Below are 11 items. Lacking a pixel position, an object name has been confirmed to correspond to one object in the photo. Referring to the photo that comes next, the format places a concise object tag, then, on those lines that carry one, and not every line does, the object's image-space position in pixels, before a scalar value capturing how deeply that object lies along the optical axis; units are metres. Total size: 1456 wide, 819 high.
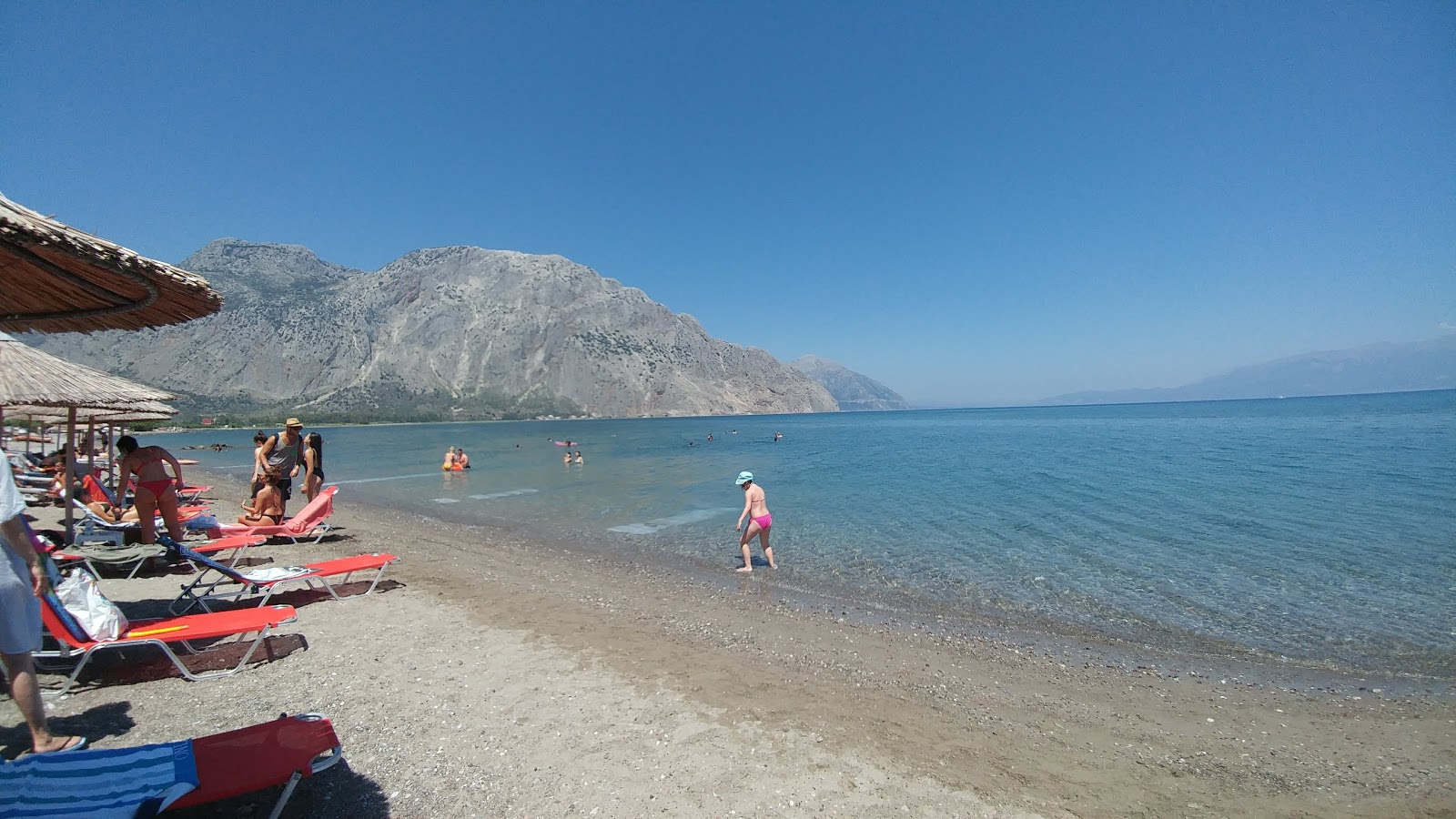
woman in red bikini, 8.23
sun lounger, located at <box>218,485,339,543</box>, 10.59
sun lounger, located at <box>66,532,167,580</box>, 6.91
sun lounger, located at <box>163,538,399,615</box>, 6.66
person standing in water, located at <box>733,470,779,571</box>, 10.34
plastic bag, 4.79
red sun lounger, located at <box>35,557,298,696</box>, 4.54
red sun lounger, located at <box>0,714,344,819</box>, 2.62
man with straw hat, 11.32
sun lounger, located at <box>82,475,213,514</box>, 12.58
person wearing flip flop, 3.21
